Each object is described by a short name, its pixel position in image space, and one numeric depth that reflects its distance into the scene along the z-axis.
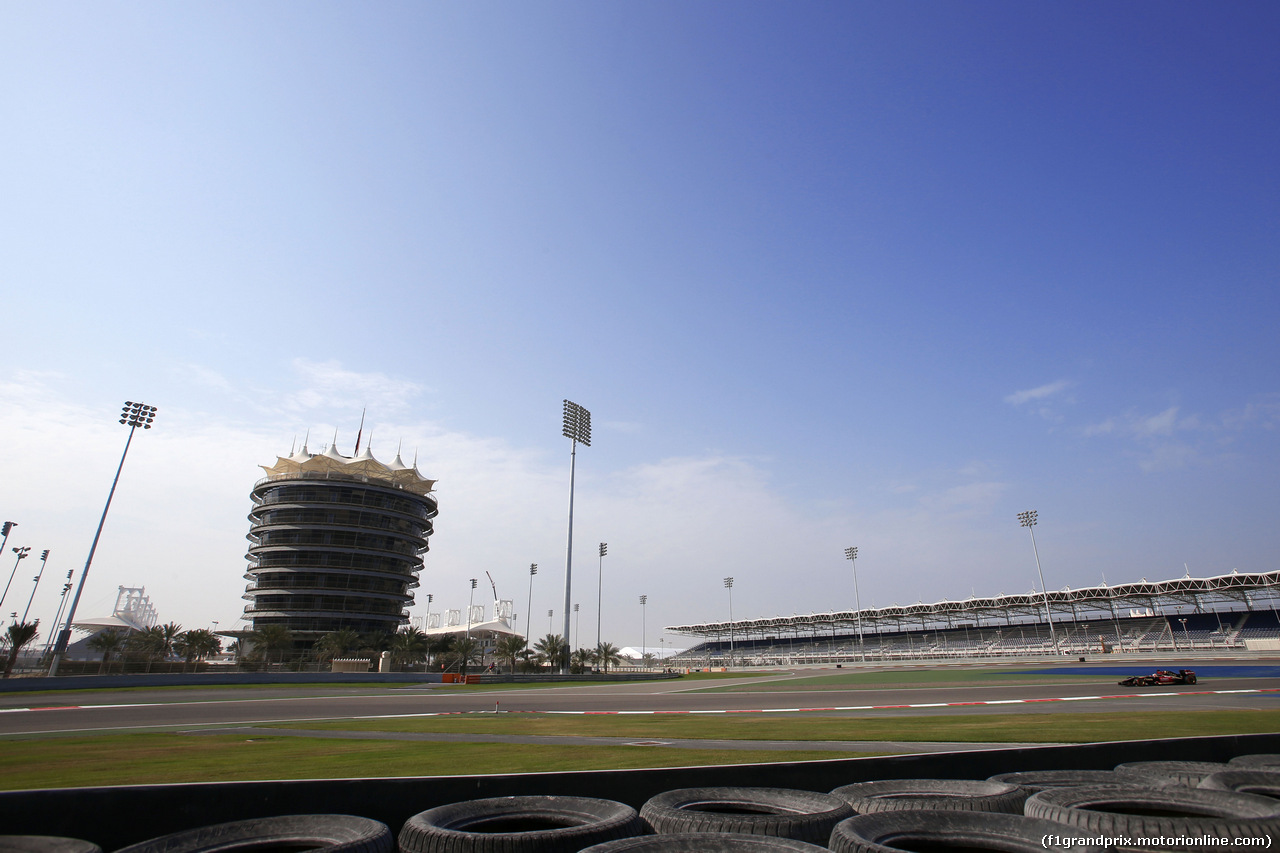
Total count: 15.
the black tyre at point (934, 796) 6.14
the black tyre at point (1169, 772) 7.09
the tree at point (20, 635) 44.62
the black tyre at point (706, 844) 4.50
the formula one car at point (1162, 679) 33.06
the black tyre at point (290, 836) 4.83
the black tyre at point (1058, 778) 7.02
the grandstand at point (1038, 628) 88.56
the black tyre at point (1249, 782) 6.45
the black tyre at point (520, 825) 4.81
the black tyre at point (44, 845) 4.48
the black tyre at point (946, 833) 4.72
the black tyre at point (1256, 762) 7.97
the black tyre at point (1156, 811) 4.74
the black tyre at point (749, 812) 5.21
